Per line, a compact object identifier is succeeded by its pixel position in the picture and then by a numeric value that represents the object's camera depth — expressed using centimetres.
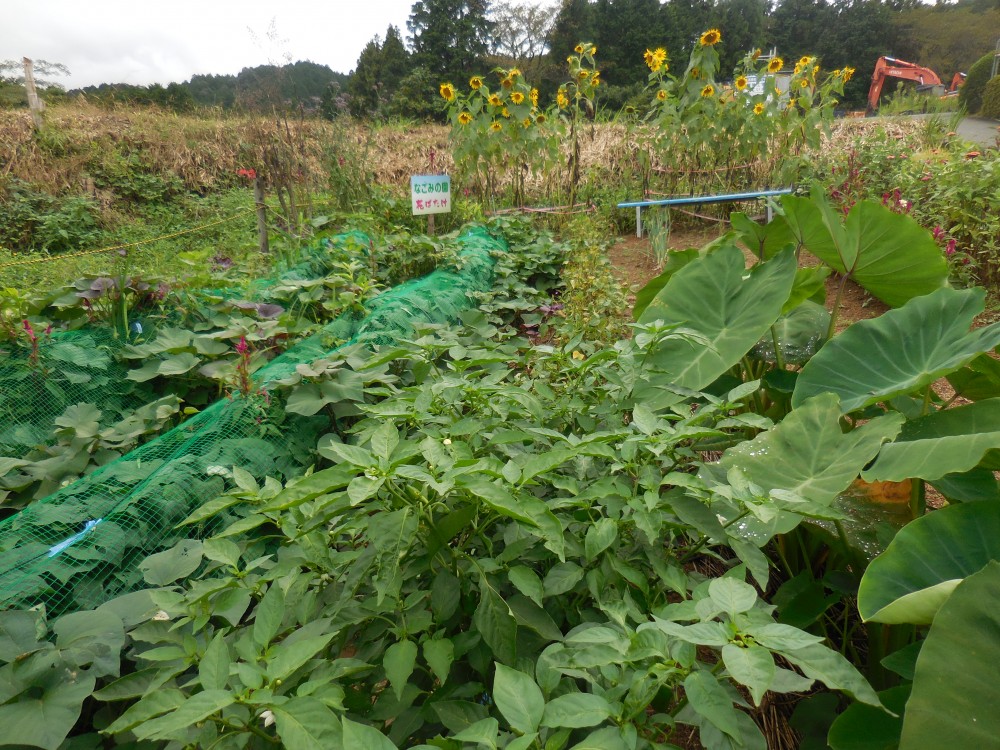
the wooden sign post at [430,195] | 368
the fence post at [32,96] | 830
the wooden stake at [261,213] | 341
